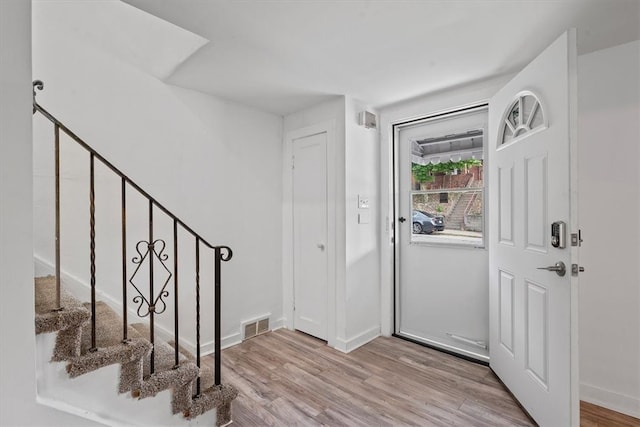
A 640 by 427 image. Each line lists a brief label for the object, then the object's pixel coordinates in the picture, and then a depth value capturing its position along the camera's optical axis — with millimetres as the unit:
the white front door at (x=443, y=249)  2674
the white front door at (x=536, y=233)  1562
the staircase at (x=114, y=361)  1282
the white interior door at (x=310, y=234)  3035
